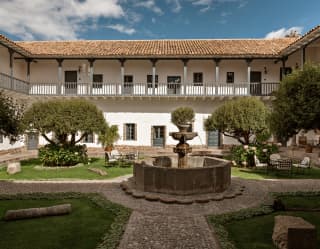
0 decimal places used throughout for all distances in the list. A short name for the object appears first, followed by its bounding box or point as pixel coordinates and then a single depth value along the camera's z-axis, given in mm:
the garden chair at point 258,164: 11898
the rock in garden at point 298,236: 3947
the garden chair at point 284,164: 10555
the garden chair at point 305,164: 11031
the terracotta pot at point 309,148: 14711
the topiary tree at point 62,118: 11531
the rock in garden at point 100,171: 10547
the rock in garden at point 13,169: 10711
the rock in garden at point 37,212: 5352
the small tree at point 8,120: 6039
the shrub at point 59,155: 12188
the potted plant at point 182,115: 18062
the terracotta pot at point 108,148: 18141
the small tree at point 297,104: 6281
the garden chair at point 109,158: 12622
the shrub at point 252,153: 12375
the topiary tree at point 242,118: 12344
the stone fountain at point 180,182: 6988
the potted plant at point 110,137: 19111
